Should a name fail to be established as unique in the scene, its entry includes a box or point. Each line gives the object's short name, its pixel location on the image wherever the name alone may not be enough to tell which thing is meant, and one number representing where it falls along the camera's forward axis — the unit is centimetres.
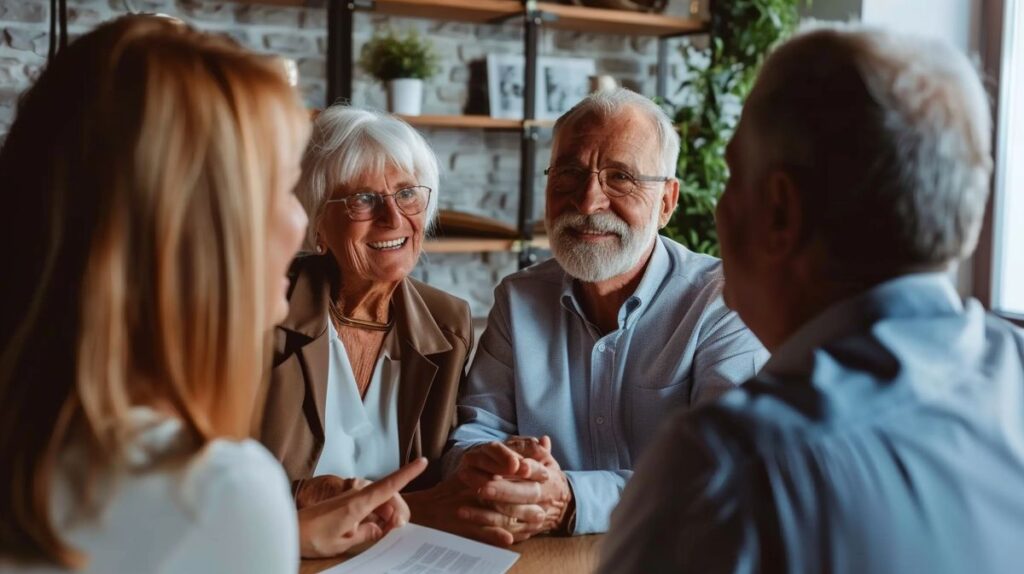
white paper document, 145
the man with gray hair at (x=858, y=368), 79
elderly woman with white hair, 198
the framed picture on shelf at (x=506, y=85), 388
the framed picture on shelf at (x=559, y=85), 394
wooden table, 150
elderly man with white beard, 198
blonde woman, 75
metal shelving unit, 352
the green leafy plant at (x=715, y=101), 374
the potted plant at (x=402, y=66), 353
